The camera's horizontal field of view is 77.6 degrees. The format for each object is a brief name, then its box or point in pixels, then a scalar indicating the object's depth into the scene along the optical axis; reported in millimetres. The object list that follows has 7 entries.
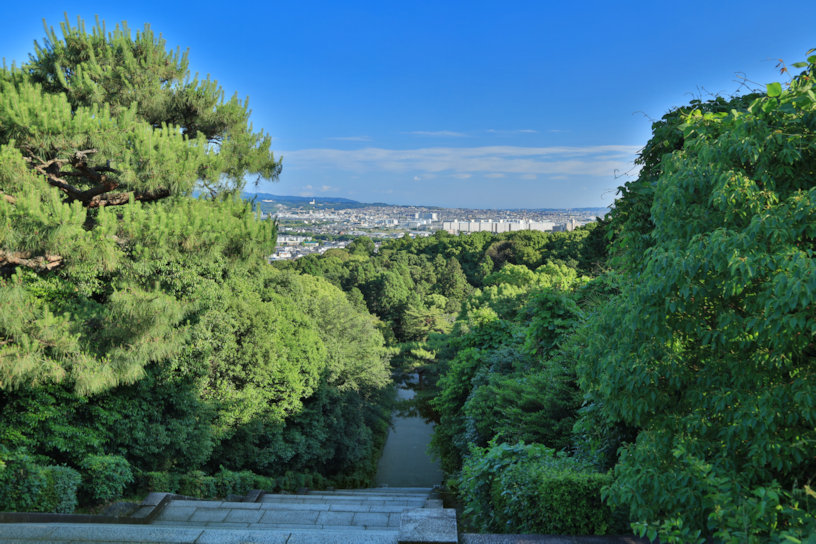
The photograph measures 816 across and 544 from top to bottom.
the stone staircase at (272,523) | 4652
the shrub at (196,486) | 9289
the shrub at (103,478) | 6902
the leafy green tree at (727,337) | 2898
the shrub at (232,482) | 10103
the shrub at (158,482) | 8586
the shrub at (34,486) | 5988
